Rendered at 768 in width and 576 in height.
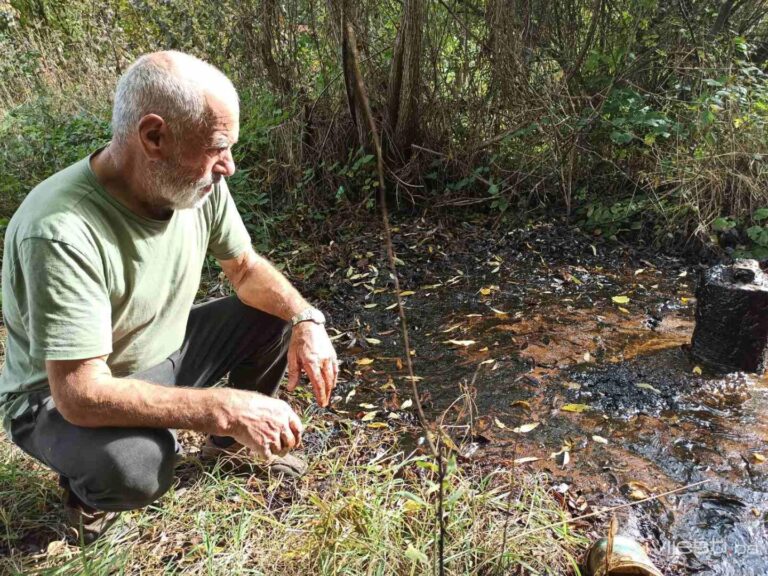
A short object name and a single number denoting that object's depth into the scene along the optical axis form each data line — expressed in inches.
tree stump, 107.6
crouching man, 61.2
